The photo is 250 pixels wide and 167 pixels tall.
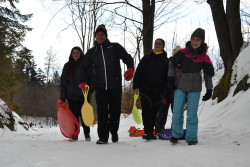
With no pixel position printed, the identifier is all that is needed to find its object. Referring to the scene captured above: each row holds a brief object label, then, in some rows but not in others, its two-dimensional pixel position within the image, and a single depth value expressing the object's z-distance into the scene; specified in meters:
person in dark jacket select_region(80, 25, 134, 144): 3.94
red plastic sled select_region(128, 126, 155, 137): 5.49
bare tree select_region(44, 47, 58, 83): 50.31
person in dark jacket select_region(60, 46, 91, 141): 4.62
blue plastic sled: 4.23
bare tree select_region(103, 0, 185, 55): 7.23
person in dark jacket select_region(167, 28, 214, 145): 3.47
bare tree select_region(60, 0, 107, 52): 16.28
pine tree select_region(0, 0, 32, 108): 13.77
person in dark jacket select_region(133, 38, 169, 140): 4.18
